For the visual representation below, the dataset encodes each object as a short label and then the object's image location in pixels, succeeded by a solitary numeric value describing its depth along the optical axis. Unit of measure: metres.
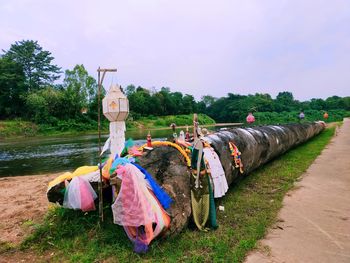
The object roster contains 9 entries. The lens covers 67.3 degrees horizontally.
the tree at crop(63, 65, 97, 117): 45.56
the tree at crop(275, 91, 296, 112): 73.19
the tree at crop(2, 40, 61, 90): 50.22
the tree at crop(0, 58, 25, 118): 44.59
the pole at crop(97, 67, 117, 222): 4.15
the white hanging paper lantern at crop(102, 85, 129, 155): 4.85
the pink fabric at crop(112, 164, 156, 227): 3.54
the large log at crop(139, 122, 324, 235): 4.09
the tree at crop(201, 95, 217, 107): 115.69
